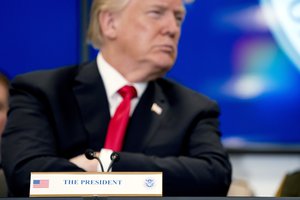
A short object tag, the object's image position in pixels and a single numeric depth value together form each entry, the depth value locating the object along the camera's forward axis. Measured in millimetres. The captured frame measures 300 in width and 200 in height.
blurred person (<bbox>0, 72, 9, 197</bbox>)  6328
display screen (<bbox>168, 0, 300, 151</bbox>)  7145
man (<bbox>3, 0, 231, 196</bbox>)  4316
